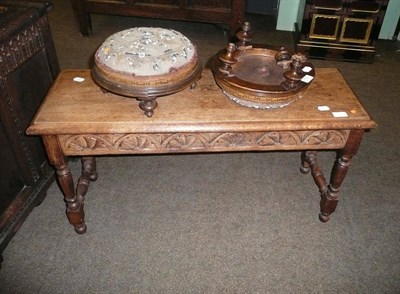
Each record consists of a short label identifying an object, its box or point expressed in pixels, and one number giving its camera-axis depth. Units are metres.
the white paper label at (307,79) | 1.40
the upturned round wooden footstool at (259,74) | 1.34
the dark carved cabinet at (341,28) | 3.07
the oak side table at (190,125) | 1.34
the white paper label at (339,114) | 1.39
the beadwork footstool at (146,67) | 1.27
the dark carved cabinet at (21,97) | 1.47
